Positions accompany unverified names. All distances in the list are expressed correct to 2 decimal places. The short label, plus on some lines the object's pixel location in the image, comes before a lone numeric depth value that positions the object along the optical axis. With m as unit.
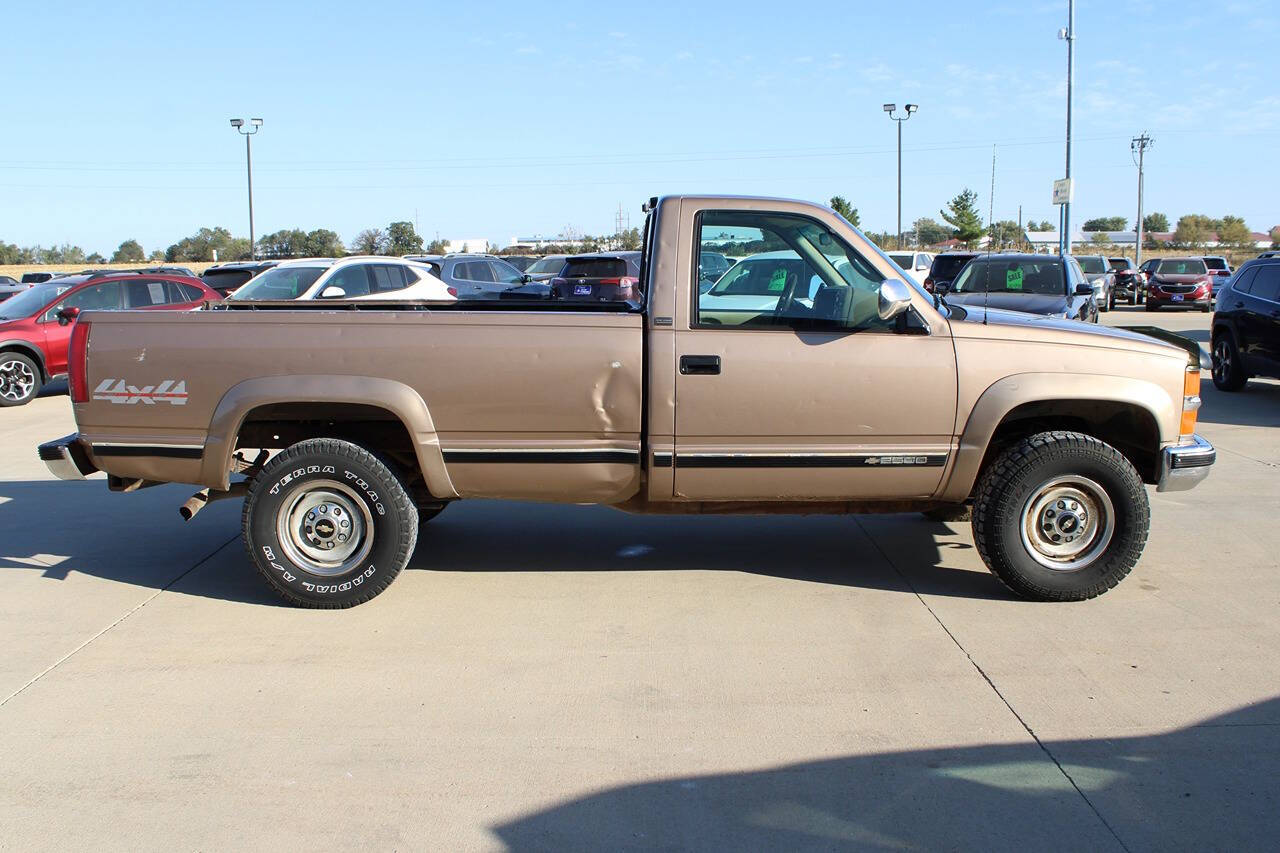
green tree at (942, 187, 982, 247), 39.03
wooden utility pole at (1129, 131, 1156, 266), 66.31
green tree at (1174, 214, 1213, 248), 90.75
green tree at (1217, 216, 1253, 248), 92.19
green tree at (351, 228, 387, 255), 54.22
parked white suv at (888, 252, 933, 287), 25.61
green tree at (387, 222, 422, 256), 59.22
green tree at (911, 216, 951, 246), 60.38
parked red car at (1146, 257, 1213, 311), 31.88
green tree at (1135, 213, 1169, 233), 125.46
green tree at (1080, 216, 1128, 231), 121.88
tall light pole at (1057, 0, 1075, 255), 27.12
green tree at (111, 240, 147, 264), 75.62
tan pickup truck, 5.16
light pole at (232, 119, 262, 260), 37.44
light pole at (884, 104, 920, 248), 39.97
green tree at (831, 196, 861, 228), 47.08
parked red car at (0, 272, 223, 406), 13.54
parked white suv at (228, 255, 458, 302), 14.36
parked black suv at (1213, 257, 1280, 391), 12.15
